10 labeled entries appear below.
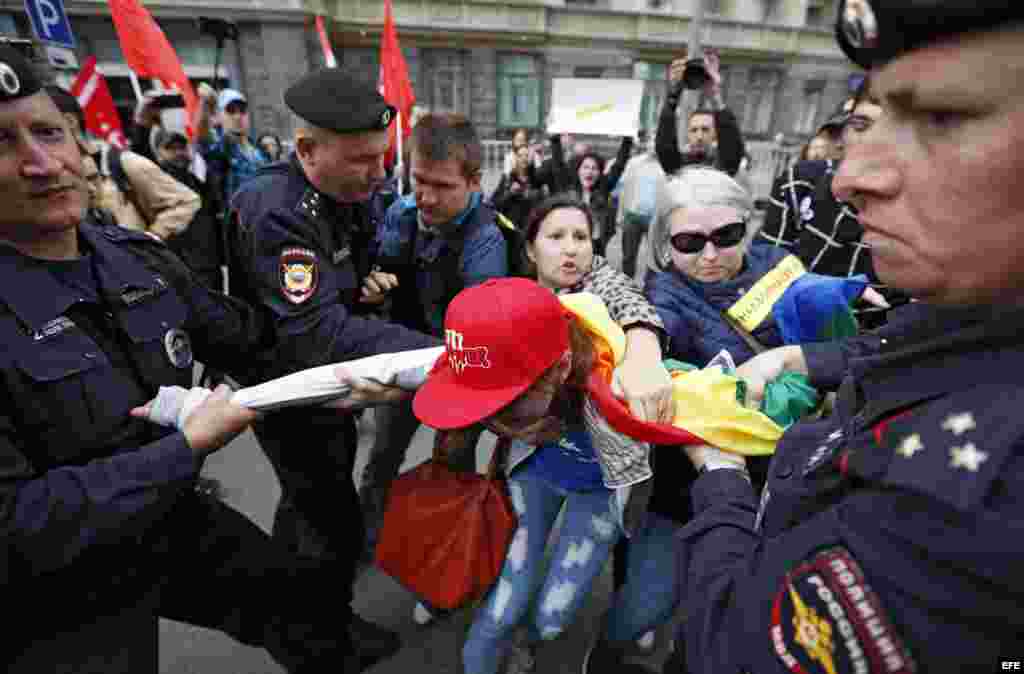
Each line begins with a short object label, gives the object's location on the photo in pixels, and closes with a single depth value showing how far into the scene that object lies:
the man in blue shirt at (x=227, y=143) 5.31
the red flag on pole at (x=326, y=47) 5.10
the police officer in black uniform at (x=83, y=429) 1.08
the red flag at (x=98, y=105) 5.09
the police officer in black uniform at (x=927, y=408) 0.52
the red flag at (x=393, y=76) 4.46
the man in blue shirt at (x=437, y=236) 2.20
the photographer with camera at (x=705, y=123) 4.14
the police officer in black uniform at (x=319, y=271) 1.74
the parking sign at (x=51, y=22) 3.89
